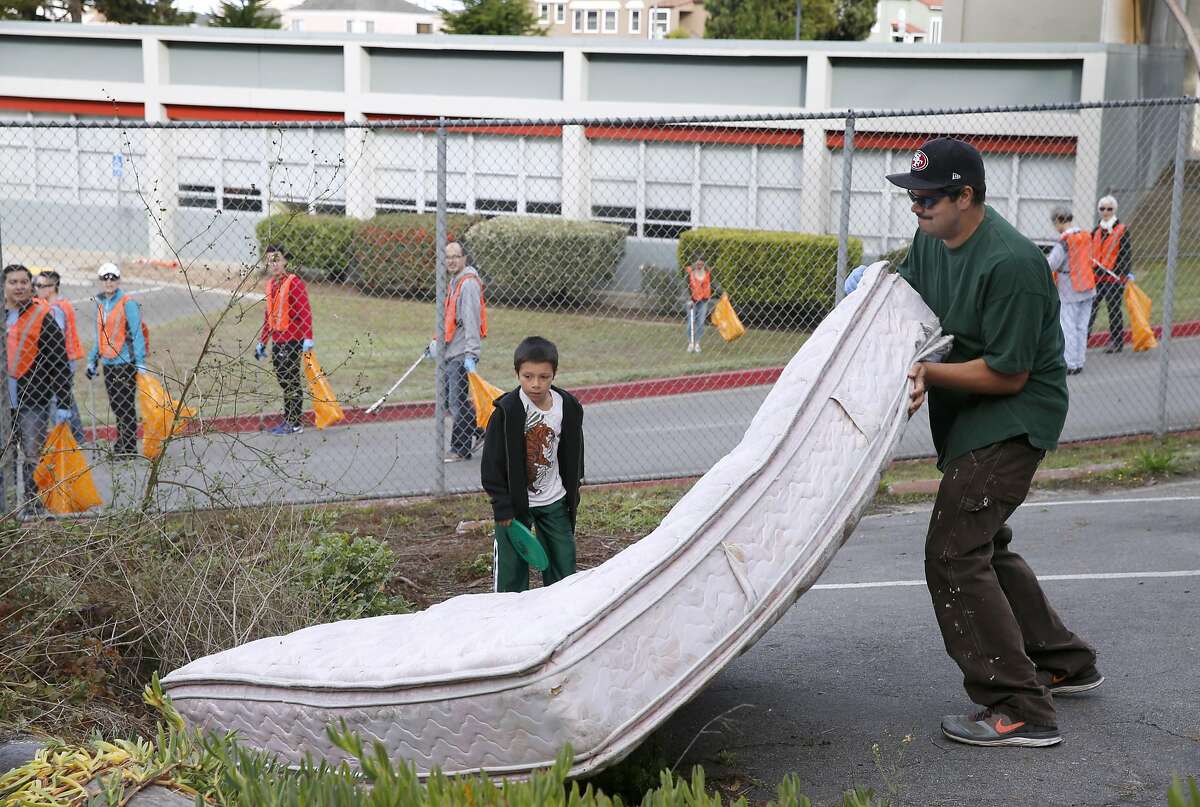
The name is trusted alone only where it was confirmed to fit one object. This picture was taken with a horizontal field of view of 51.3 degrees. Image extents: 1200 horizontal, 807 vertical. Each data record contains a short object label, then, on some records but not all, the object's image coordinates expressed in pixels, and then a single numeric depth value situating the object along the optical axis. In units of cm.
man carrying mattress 432
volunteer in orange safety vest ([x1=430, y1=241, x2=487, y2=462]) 1054
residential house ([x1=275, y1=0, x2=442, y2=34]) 7725
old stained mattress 371
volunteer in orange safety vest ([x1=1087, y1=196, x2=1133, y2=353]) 1371
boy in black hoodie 548
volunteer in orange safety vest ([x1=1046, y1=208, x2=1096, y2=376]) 1367
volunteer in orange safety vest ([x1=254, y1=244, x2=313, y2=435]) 943
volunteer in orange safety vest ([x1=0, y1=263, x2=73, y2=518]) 915
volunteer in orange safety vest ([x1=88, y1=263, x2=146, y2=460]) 1009
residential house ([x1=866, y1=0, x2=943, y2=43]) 8988
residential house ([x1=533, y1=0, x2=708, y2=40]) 7881
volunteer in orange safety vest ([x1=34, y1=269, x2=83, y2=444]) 966
